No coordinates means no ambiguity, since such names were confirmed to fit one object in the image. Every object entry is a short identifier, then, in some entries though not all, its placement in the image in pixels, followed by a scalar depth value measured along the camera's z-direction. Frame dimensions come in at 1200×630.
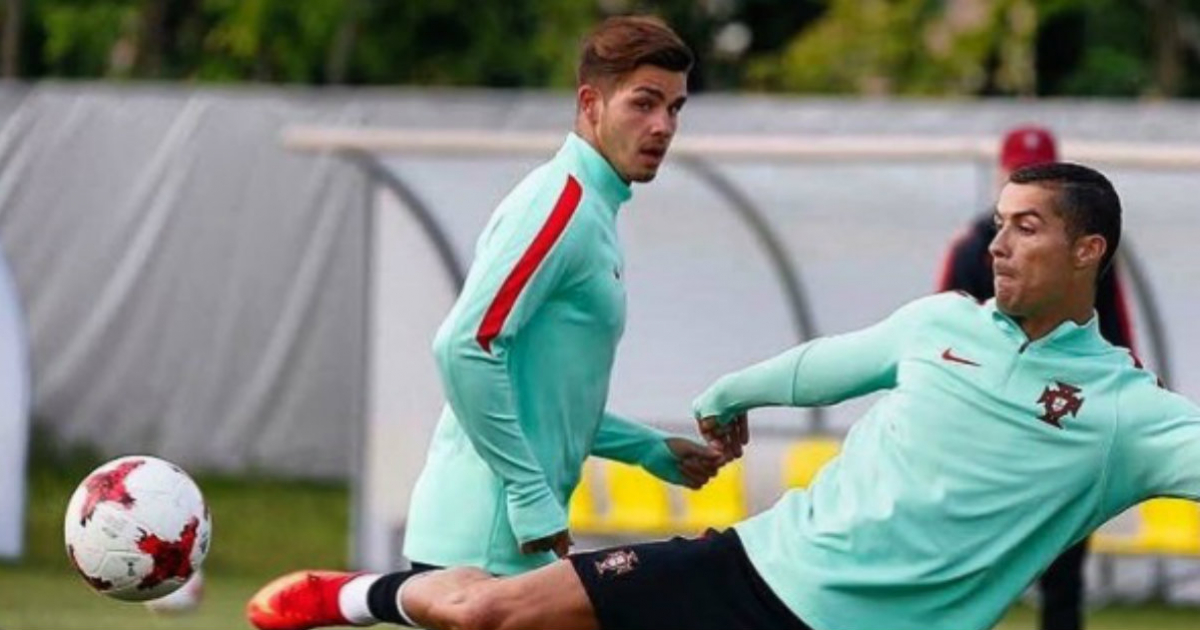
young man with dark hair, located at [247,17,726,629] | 15.28
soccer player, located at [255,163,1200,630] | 14.95
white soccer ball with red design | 17.20
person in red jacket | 23.03
